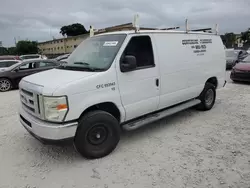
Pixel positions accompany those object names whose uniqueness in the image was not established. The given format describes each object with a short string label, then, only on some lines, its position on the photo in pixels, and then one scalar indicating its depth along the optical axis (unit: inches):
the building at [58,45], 2142.3
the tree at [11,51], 2407.7
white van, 130.6
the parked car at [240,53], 666.3
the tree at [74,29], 3408.0
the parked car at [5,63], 513.0
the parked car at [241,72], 399.9
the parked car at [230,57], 636.1
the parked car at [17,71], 424.8
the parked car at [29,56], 985.1
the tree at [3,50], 2413.9
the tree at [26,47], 2134.6
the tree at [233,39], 2182.9
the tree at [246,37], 2417.4
